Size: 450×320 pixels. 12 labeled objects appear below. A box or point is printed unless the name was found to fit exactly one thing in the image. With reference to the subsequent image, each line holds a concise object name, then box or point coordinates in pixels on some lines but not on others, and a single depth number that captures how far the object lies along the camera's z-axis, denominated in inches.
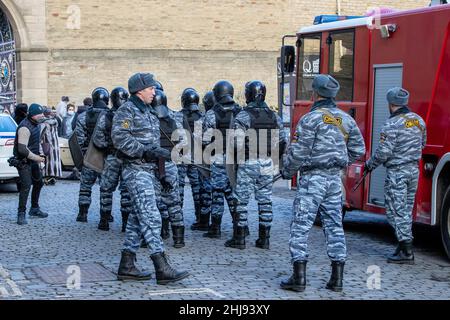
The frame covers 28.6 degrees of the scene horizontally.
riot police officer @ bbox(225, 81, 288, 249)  399.2
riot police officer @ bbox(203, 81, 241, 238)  429.7
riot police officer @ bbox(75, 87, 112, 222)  484.4
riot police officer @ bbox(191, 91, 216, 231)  458.3
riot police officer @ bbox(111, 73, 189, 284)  315.9
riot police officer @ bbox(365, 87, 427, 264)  373.4
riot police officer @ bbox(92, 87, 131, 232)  434.6
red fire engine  386.6
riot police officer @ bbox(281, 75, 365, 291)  311.9
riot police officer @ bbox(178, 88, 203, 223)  464.8
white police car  649.0
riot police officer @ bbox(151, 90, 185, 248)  407.8
